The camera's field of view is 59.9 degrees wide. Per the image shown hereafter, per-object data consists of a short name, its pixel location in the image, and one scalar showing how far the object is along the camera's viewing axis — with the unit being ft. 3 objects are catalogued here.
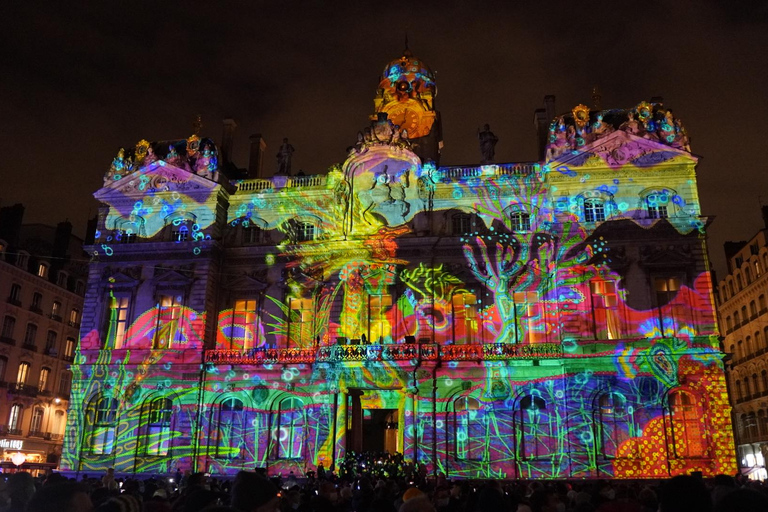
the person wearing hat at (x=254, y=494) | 15.87
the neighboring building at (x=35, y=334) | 148.46
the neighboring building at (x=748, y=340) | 160.56
